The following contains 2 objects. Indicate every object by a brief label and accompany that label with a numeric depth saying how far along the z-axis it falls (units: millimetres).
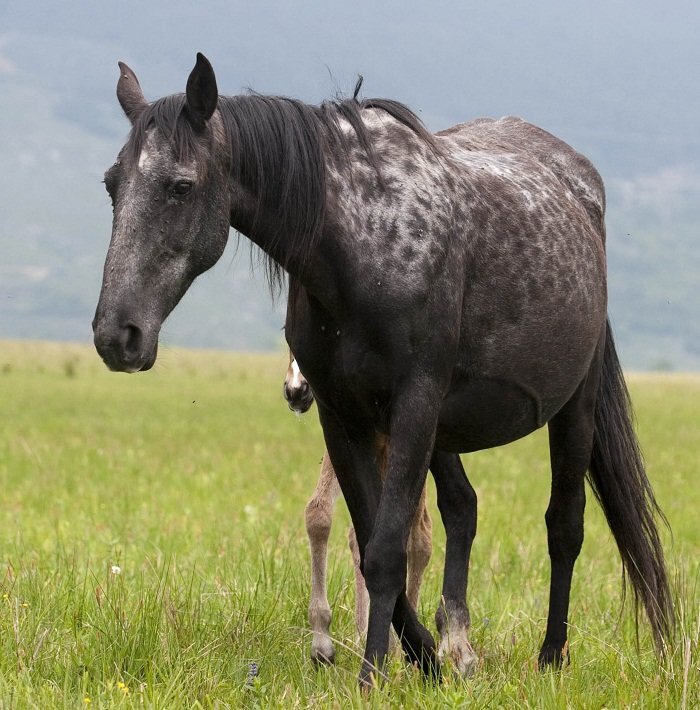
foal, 11570
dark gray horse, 7766
